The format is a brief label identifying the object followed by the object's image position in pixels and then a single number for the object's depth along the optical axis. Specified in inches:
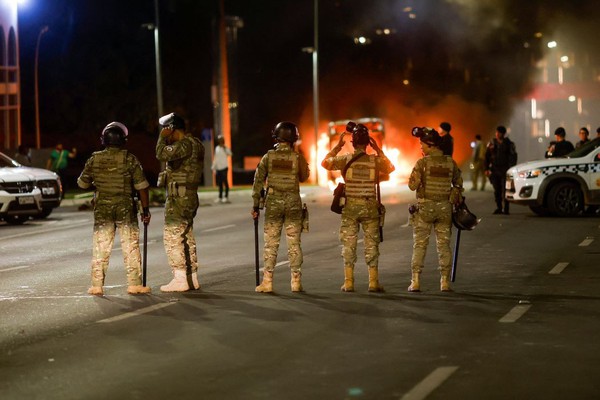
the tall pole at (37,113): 2001.7
